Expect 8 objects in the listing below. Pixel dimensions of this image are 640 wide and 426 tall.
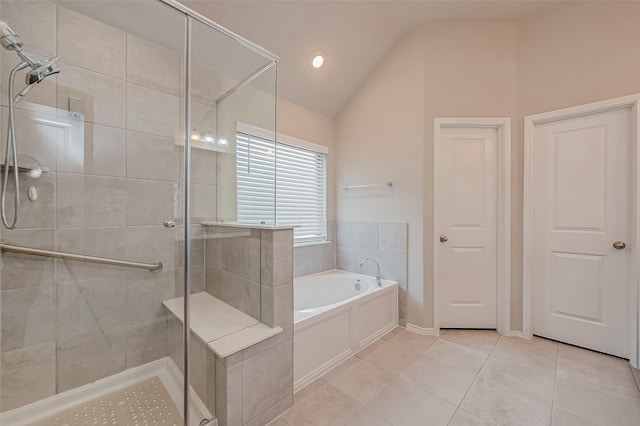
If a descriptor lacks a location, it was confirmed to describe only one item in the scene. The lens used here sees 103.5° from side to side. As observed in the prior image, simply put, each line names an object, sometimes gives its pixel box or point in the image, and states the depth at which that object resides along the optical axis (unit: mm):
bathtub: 1724
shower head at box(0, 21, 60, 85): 1302
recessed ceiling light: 2422
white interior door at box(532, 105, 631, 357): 1960
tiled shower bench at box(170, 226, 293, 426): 1282
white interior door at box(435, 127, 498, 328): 2400
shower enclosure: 1395
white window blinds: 2051
